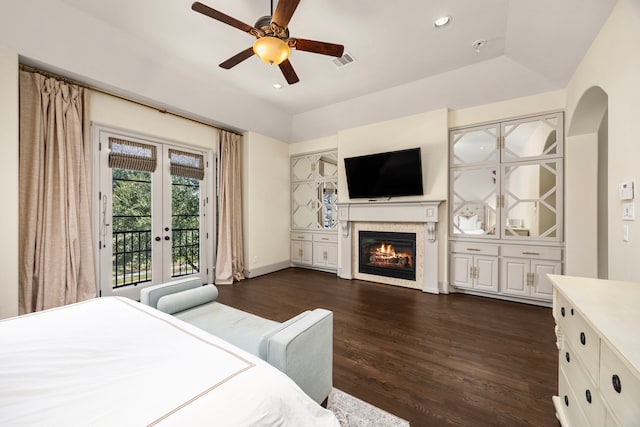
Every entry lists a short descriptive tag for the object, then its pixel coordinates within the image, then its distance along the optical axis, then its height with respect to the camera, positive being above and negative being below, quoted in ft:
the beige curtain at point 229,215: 15.31 -0.09
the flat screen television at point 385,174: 13.91 +2.27
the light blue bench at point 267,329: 4.39 -2.59
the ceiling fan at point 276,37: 6.31 +4.92
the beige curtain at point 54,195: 9.00 +0.71
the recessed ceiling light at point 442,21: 8.66 +6.65
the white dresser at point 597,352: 2.56 -1.78
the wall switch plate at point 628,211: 5.76 +0.02
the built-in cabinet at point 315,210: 18.04 +0.24
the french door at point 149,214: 11.31 +0.00
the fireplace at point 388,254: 14.63 -2.48
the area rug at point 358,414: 5.04 -4.18
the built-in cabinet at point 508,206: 11.46 +0.30
